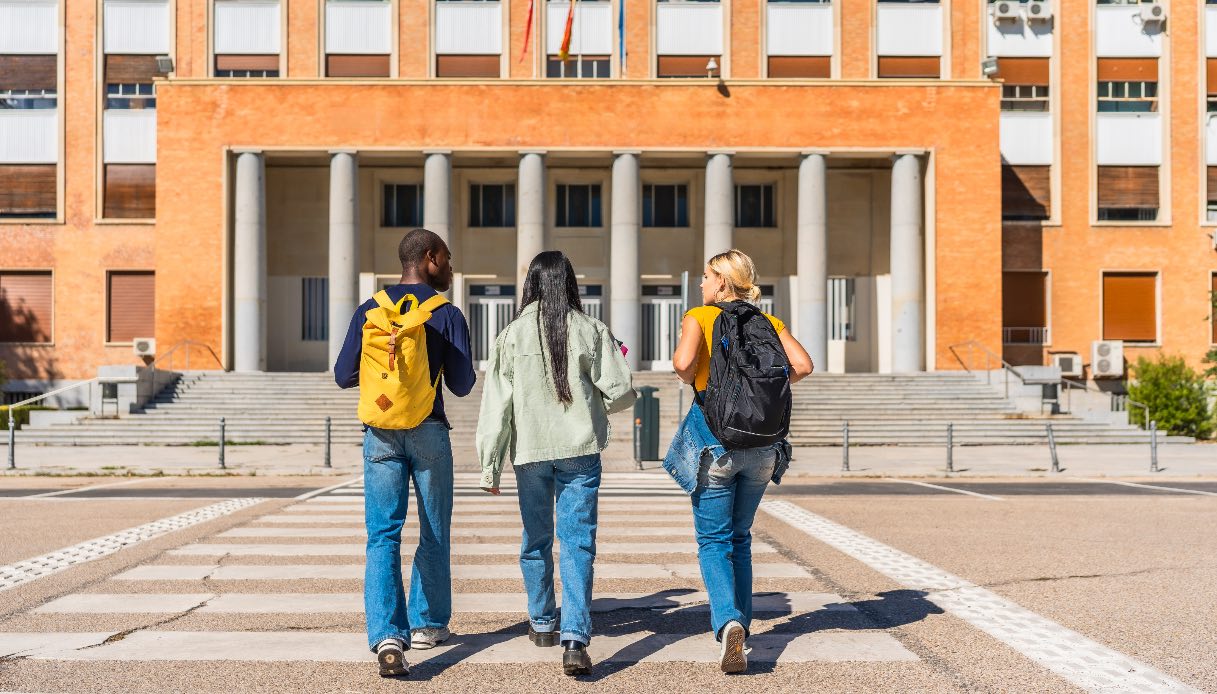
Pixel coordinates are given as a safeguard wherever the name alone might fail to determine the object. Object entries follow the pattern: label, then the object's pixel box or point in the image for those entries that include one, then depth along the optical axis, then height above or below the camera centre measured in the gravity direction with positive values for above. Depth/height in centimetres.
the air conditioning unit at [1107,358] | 3856 -35
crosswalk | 555 -143
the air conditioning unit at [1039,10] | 4006 +1114
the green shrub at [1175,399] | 3117 -135
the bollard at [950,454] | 1977 -176
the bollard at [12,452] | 1902 -169
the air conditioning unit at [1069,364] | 3788 -54
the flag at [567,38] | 3628 +925
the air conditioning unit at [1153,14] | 4031 +1108
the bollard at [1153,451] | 1956 -170
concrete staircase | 2808 -176
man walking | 517 -35
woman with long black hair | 530 -30
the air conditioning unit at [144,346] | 3791 +0
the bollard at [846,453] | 2012 -178
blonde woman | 536 -55
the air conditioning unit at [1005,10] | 4003 +1113
